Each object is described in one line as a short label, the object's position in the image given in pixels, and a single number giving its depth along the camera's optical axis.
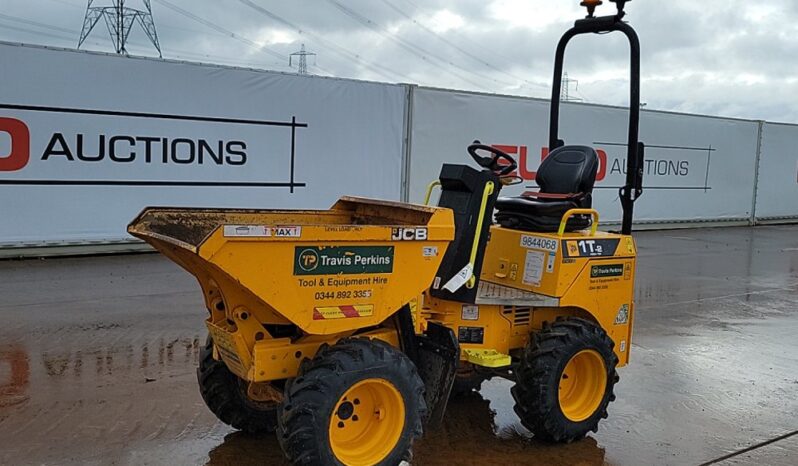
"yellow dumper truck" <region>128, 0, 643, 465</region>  3.60
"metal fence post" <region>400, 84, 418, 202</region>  13.34
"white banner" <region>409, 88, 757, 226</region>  13.73
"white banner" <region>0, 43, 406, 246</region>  10.11
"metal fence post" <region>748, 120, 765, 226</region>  19.27
